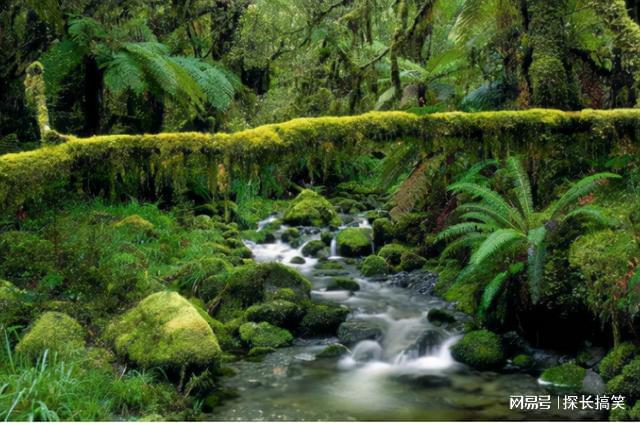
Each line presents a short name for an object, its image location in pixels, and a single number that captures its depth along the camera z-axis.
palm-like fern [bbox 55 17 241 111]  7.39
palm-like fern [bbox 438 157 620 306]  5.62
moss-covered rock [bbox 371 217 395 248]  10.40
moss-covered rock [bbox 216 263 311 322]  7.25
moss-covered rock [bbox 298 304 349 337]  6.89
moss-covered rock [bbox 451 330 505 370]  5.79
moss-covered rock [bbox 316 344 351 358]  6.35
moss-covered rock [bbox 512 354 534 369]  5.70
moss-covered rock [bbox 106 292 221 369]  5.15
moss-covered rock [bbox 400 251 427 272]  9.19
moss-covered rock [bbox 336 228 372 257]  10.38
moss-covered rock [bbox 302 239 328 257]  10.48
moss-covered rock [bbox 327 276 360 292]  8.50
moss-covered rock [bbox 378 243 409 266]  9.56
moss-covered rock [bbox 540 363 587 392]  5.13
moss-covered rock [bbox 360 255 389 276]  9.15
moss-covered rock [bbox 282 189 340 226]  12.20
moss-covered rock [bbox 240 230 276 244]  11.12
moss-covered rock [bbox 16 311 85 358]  4.88
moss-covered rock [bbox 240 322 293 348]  6.51
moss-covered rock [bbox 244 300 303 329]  6.89
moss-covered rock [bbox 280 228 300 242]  11.25
